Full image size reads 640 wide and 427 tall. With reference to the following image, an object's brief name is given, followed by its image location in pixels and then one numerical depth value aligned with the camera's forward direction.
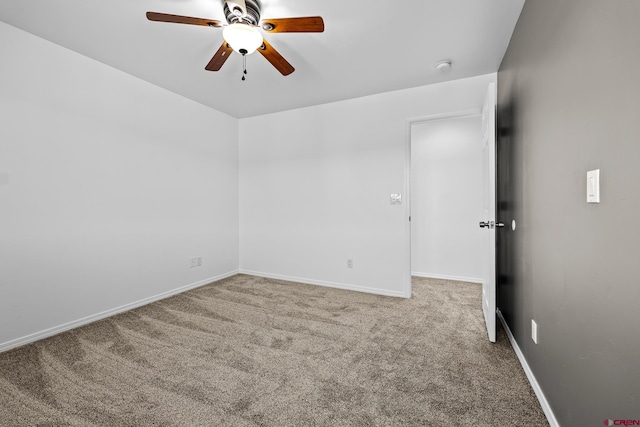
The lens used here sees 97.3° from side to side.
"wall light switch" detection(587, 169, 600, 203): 1.02
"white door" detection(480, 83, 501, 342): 2.15
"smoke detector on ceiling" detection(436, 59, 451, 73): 2.71
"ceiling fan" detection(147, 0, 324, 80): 1.69
